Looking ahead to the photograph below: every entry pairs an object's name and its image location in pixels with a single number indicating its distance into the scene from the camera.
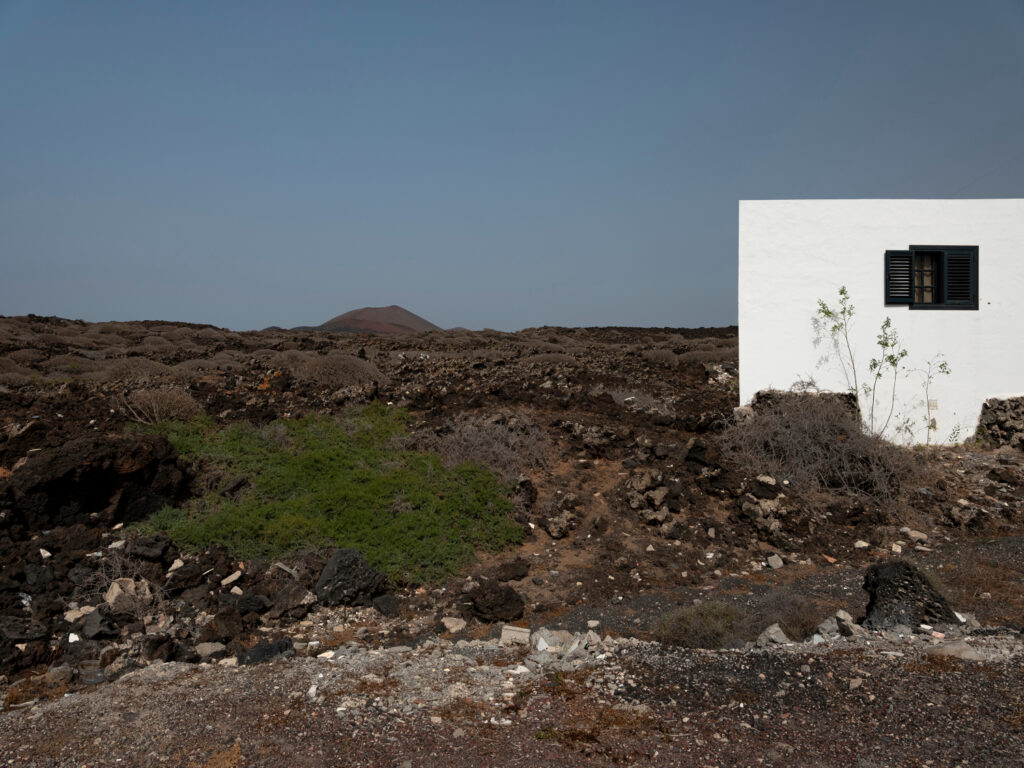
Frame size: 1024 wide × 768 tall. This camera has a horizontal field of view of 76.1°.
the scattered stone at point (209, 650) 5.02
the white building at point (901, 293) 9.29
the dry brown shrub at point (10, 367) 15.12
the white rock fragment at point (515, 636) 5.03
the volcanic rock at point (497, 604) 5.76
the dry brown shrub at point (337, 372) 11.66
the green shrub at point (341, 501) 6.63
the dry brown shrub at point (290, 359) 13.17
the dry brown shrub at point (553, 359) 16.59
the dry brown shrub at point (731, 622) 4.97
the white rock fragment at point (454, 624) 5.61
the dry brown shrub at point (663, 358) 16.94
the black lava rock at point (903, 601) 4.76
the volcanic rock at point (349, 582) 6.02
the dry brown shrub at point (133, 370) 13.03
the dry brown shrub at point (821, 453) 8.08
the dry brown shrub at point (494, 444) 8.19
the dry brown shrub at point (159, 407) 8.90
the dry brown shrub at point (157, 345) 20.50
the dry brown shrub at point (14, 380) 12.89
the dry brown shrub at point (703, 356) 17.36
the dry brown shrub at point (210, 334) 26.77
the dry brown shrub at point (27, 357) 16.83
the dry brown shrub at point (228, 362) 14.62
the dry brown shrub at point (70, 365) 15.67
